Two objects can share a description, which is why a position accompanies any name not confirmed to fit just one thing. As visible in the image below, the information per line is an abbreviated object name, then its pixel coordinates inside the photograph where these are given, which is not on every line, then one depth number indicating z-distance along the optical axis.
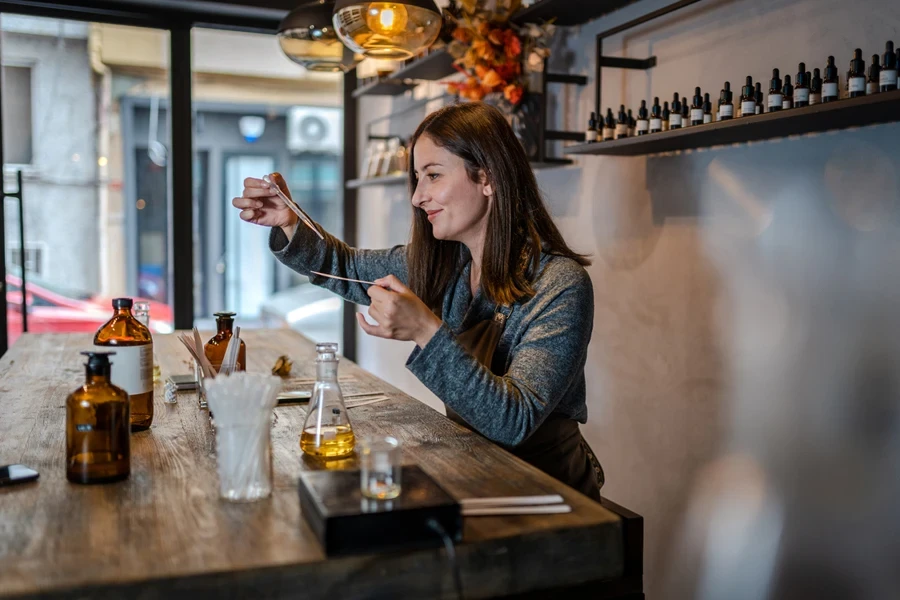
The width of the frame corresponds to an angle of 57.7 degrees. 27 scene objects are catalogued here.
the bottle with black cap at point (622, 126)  2.34
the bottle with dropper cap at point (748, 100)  1.89
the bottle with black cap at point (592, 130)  2.44
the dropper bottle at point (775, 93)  1.82
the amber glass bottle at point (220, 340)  1.66
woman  1.37
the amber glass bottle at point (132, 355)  1.35
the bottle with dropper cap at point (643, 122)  2.24
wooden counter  0.86
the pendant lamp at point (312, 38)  2.51
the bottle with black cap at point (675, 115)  2.14
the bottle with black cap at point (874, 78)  1.62
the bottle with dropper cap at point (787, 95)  1.82
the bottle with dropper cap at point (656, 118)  2.19
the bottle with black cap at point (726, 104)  1.96
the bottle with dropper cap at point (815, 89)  1.77
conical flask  1.25
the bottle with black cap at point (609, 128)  2.40
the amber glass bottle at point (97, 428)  1.12
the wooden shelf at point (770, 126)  1.62
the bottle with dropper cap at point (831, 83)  1.72
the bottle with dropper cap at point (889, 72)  1.56
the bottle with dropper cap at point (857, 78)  1.66
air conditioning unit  5.58
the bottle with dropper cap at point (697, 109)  2.06
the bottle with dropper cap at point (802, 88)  1.77
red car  4.29
